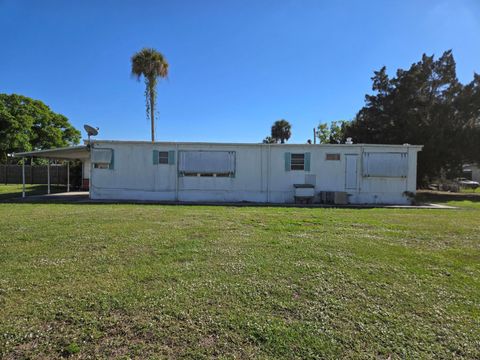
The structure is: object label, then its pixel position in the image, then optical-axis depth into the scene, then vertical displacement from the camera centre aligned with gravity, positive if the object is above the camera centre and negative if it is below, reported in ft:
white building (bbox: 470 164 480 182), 125.50 +1.51
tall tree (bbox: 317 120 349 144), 119.59 +18.44
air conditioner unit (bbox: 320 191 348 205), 43.32 -3.05
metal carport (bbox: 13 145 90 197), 45.21 +2.87
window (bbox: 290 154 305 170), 44.27 +1.97
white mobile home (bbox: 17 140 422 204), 43.96 +0.59
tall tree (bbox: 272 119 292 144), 144.66 +21.72
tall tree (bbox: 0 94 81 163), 97.25 +15.81
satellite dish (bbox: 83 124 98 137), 43.04 +5.97
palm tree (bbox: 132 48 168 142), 64.75 +22.46
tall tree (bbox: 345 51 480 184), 59.93 +13.42
